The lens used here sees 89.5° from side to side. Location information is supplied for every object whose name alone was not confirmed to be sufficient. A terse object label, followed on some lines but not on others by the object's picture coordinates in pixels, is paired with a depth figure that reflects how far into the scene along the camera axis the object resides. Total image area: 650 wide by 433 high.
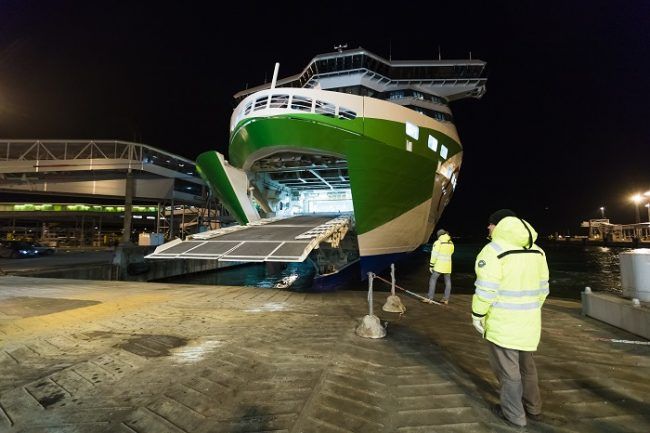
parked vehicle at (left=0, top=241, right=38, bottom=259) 19.61
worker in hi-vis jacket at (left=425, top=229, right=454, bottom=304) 6.94
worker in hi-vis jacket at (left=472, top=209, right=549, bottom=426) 2.43
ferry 10.49
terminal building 22.48
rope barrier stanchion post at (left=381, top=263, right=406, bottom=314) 6.06
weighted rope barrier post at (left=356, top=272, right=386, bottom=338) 4.41
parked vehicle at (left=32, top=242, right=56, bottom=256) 20.86
